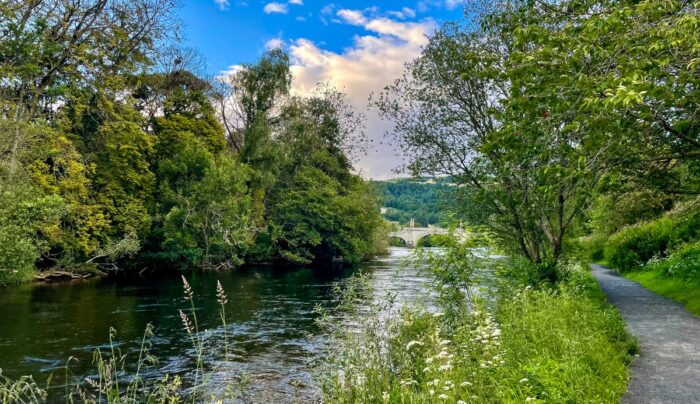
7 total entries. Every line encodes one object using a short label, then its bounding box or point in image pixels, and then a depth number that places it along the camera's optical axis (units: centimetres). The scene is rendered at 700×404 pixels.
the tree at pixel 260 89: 5522
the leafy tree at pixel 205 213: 4216
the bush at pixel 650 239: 2408
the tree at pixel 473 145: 1691
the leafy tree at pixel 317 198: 5456
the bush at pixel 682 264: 1759
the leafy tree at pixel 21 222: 2231
